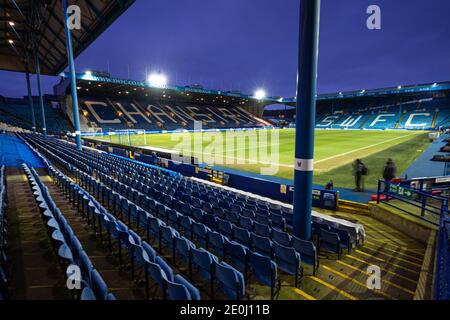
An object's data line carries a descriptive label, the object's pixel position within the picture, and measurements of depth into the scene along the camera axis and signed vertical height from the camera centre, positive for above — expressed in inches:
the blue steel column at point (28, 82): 1221.9 +270.5
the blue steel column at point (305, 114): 189.2 +15.2
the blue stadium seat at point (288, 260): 155.5 -87.1
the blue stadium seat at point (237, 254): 156.5 -84.1
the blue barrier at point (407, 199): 240.2 -88.4
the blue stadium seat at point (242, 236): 189.3 -85.4
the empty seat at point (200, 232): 192.5 -83.5
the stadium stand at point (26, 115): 1542.8 +130.1
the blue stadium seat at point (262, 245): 175.2 -86.0
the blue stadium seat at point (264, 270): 139.3 -84.5
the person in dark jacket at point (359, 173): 397.8 -71.0
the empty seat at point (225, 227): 205.0 -84.3
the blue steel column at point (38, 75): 919.7 +250.8
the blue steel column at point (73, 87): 636.1 +133.8
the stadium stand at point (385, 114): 2180.1 +180.5
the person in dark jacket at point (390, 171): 369.1 -63.3
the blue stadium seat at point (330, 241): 195.0 -93.5
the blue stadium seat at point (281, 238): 190.7 -87.4
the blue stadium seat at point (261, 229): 205.0 -86.5
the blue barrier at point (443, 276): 107.9 -73.7
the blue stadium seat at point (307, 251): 172.3 -89.4
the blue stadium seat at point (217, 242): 174.4 -82.9
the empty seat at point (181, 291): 106.9 -75.5
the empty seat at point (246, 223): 222.1 -86.9
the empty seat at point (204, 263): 139.0 -80.2
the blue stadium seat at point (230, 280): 124.4 -79.9
